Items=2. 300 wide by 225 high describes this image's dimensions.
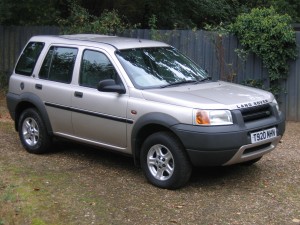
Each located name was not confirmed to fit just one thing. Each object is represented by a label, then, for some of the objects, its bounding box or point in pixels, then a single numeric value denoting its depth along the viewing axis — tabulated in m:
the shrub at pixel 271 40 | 10.85
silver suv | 6.12
